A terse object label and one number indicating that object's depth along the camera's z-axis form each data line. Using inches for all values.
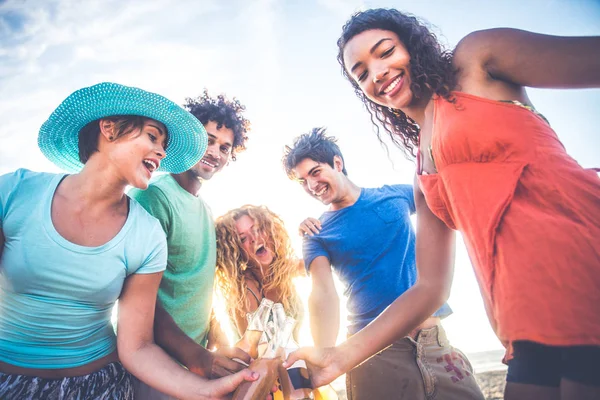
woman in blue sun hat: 29.0
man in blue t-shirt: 38.6
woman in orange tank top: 15.6
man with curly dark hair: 34.7
